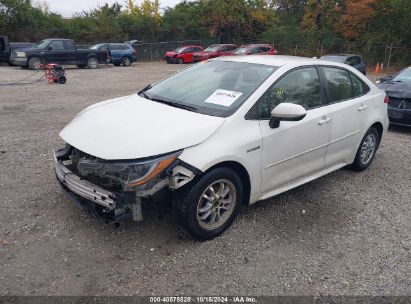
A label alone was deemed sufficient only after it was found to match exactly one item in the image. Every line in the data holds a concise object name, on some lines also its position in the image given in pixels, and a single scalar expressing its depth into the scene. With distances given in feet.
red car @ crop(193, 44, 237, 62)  86.74
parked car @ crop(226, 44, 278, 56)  78.63
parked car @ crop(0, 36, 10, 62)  60.90
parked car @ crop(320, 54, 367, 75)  54.54
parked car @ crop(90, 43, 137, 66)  77.15
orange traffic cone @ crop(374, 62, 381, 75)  77.45
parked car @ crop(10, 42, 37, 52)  68.85
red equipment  45.11
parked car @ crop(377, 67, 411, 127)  24.77
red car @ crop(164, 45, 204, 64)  90.33
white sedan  10.18
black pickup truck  60.64
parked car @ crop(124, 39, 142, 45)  103.23
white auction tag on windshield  11.95
